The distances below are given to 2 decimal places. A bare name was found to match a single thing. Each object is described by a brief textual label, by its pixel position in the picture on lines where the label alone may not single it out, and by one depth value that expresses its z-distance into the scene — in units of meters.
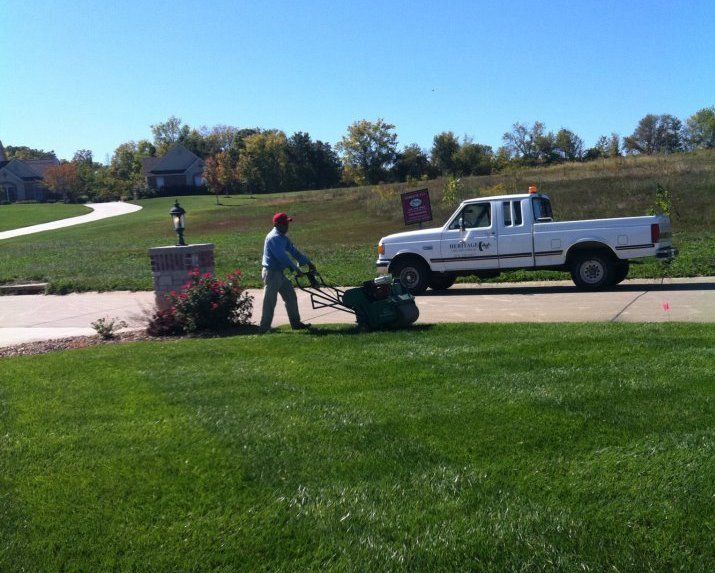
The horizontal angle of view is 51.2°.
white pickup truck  14.12
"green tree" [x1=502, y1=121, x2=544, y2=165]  87.56
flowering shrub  10.80
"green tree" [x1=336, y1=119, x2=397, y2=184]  101.56
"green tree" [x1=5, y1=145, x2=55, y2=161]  159.62
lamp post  12.77
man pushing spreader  10.34
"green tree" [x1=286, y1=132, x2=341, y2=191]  101.00
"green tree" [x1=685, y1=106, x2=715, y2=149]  96.31
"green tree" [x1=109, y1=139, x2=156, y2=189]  110.52
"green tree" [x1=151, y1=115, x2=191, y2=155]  151.25
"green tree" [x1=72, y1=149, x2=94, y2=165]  147.50
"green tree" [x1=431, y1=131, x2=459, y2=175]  84.70
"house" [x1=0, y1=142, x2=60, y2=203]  111.50
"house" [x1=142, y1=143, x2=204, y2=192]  108.50
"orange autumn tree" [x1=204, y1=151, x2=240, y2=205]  94.75
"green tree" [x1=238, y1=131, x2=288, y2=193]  99.25
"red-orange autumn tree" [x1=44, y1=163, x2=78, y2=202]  106.00
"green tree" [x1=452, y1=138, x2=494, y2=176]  80.31
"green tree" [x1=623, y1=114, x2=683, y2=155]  99.69
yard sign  19.55
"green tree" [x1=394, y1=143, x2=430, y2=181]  90.81
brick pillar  12.27
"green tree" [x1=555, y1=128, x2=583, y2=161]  84.56
